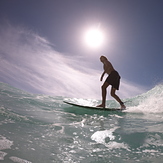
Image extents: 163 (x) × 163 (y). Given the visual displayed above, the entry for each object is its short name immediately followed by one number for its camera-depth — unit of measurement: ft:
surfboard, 21.41
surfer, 23.98
